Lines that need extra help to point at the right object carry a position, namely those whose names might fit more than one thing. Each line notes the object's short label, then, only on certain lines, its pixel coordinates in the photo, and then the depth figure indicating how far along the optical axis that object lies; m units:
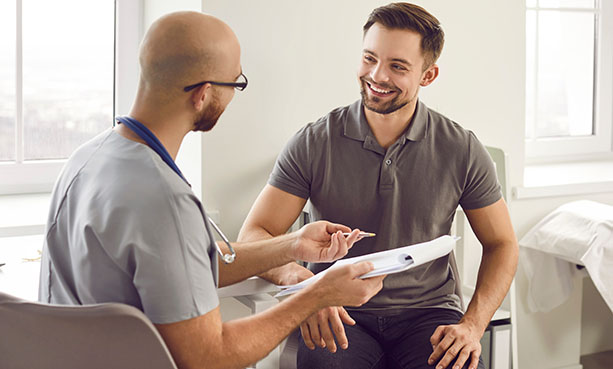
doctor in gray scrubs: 1.03
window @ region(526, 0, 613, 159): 3.05
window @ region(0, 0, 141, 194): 2.27
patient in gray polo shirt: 1.74
